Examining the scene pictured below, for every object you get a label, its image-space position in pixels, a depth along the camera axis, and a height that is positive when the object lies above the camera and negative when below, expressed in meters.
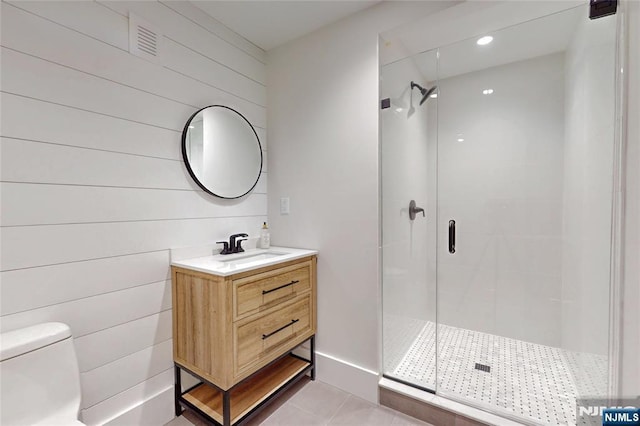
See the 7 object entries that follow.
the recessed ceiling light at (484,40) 1.83 +1.14
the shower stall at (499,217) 1.53 -0.09
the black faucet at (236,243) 1.85 -0.25
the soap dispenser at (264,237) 2.12 -0.24
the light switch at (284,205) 2.14 +0.01
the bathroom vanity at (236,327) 1.36 -0.68
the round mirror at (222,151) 1.71 +0.39
